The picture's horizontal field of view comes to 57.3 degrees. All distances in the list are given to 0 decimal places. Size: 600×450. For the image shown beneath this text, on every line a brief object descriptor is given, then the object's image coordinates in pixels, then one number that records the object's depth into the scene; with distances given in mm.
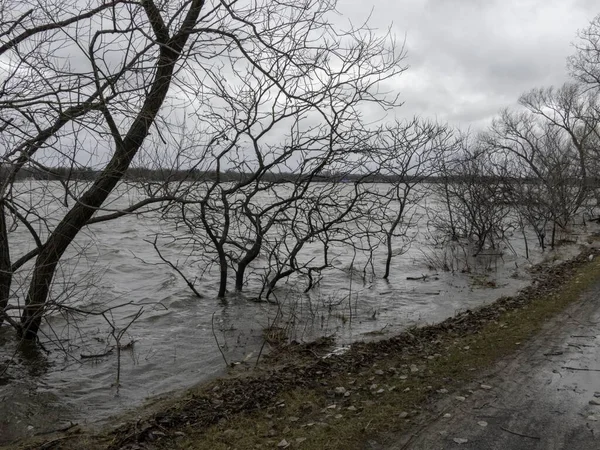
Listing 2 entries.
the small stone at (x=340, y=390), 5801
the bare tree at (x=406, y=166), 10979
